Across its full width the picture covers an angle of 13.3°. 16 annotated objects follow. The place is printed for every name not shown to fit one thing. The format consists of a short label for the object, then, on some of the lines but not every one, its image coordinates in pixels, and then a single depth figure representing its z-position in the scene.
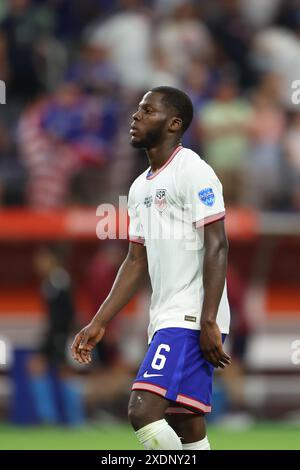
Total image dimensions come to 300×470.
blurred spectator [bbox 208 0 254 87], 16.12
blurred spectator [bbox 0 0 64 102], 15.02
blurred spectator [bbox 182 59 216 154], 14.31
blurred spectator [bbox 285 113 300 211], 14.22
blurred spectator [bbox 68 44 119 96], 14.59
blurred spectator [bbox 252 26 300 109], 15.52
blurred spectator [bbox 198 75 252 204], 14.27
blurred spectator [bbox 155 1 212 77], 15.18
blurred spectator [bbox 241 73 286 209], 14.23
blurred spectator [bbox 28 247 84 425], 13.76
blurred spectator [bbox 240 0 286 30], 16.42
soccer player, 6.51
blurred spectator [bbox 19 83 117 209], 13.86
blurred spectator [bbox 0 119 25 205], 13.76
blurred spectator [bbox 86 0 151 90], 15.09
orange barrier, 13.78
